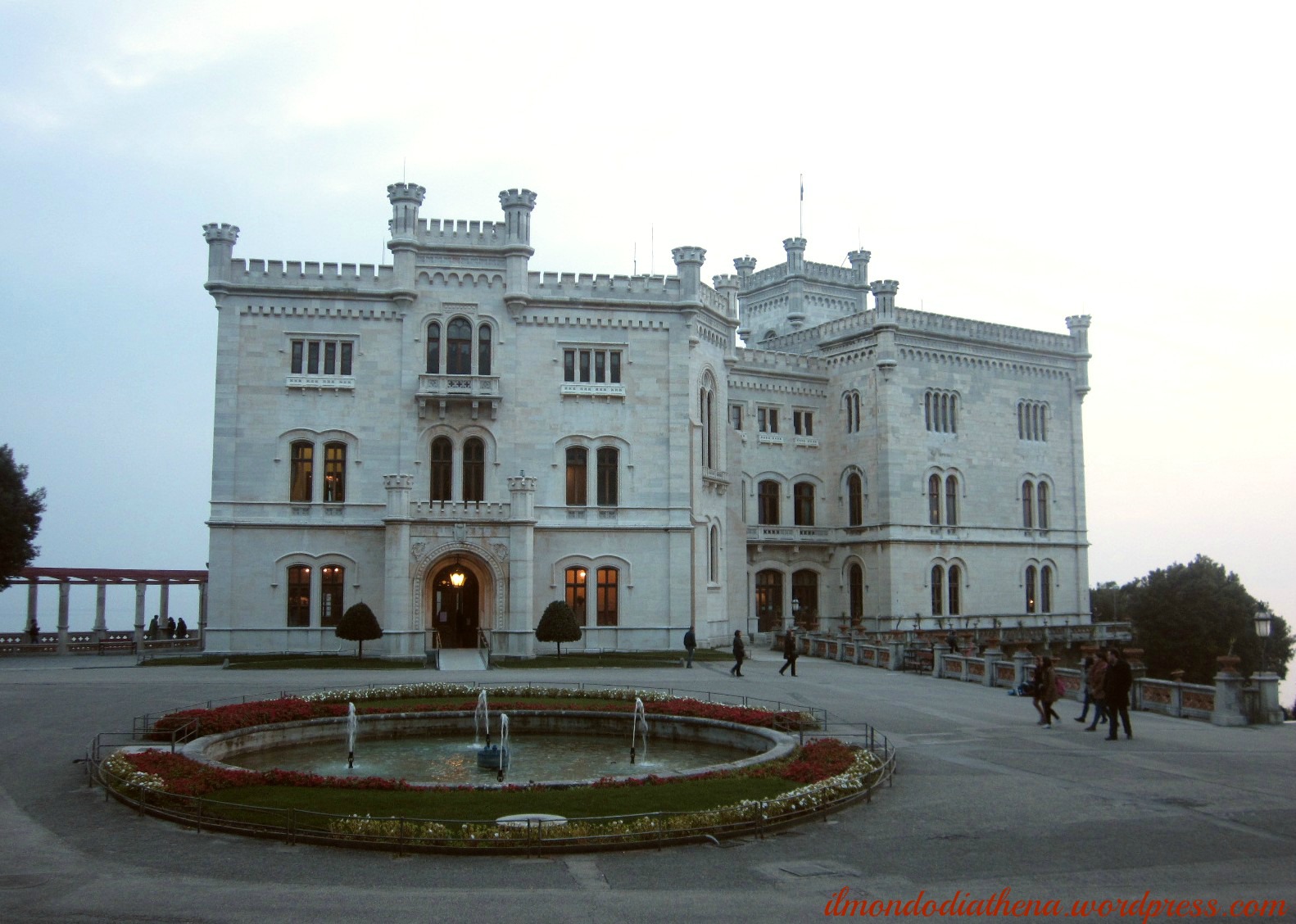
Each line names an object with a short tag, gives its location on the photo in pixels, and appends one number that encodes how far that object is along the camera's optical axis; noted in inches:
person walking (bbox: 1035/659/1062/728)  994.7
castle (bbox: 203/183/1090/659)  1688.0
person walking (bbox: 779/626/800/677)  1423.5
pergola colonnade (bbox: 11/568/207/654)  1883.6
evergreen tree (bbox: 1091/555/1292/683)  2491.4
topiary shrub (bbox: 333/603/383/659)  1572.3
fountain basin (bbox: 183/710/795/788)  856.9
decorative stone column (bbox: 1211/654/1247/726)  1022.4
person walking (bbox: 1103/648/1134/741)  917.2
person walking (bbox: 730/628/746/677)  1421.0
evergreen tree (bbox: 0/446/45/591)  1808.6
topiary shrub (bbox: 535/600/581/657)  1624.0
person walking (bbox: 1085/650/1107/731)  960.3
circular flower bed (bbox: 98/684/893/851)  549.0
